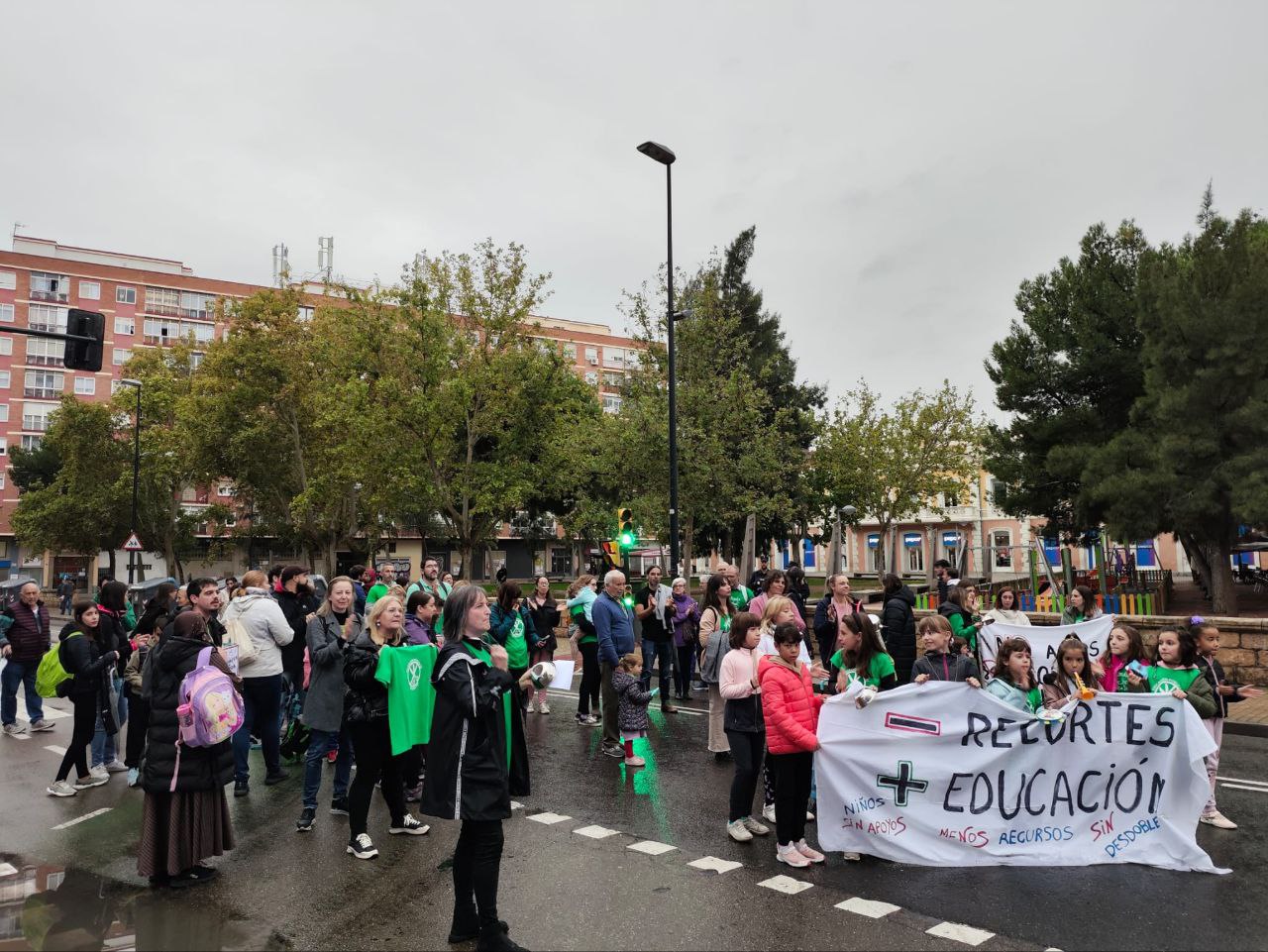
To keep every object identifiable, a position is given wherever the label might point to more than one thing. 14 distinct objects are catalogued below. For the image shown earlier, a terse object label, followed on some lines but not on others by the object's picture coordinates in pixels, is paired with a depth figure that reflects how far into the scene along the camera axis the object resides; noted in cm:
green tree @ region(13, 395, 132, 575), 4391
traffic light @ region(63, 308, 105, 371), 1523
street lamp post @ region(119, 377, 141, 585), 3479
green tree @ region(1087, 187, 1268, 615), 1845
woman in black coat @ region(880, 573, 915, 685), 914
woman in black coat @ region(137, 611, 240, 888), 554
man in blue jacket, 925
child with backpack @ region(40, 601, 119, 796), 808
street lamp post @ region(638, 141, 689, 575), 1852
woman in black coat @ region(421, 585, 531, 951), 446
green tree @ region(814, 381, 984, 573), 4856
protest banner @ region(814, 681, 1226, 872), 586
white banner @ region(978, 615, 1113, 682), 965
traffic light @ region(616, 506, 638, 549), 1997
